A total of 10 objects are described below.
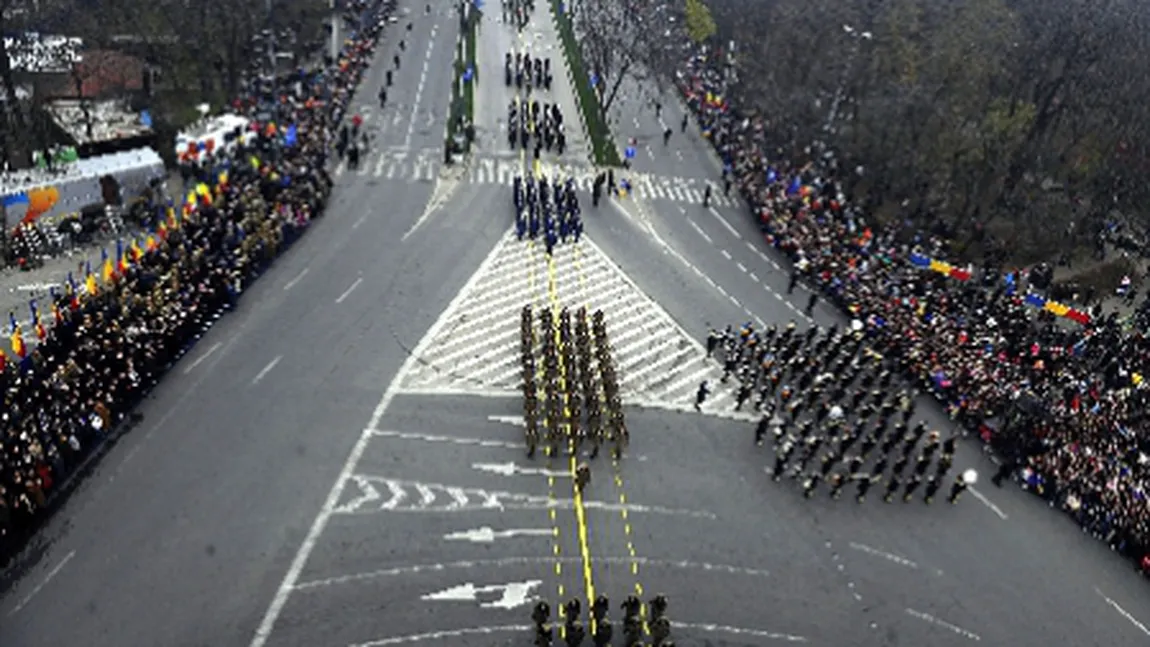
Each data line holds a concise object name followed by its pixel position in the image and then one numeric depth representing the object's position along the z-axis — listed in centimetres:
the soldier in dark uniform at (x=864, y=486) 2873
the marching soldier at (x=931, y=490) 2886
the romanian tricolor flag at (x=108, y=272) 3306
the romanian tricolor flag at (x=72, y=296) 3141
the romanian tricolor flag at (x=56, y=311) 3055
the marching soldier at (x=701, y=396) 3222
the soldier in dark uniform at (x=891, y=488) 2886
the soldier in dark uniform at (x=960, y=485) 2905
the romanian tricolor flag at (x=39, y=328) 3042
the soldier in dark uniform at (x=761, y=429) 3064
